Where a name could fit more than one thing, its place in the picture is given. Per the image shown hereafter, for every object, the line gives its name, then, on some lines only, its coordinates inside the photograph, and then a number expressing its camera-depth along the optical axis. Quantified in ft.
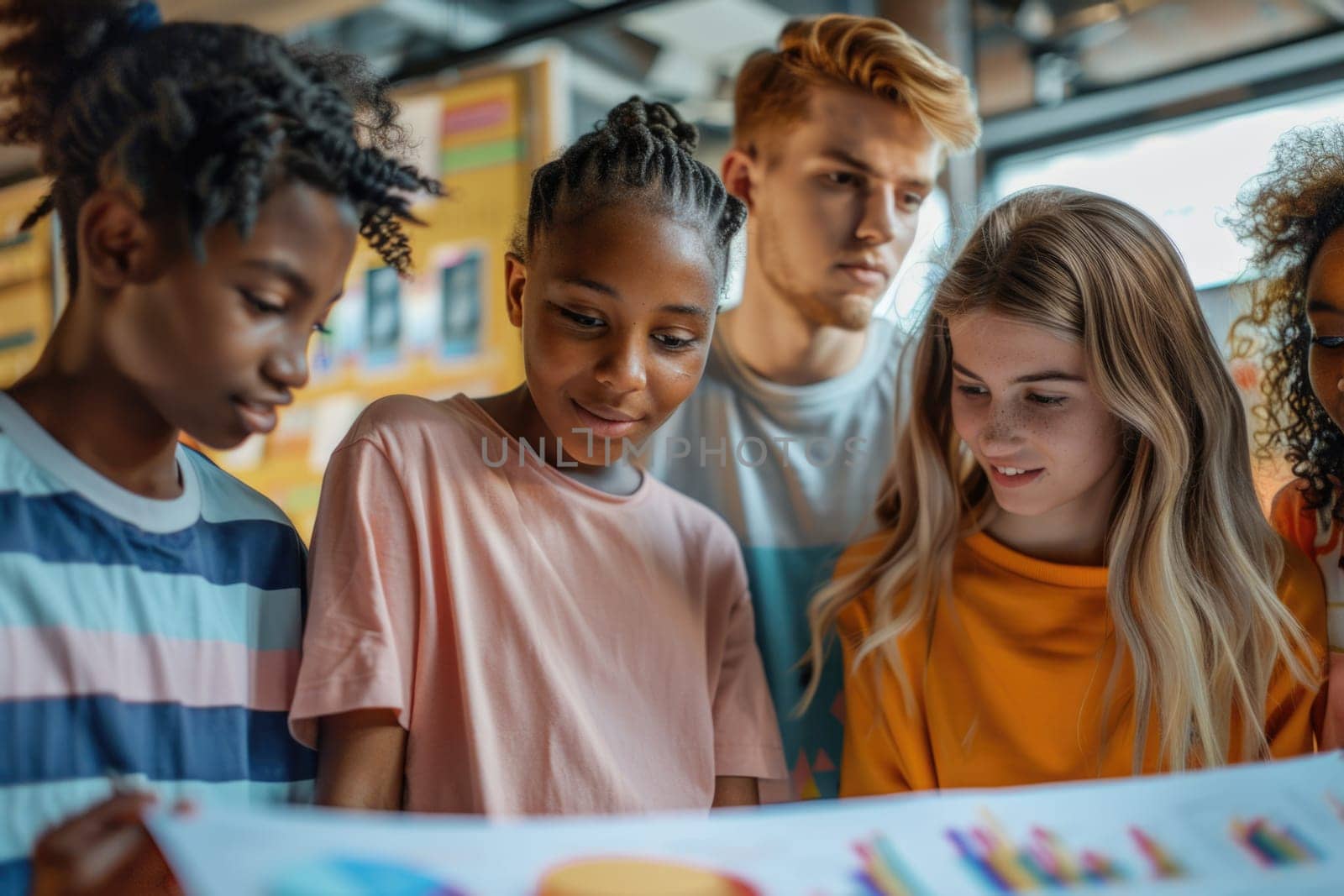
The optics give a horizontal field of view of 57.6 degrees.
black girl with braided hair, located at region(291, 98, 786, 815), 2.77
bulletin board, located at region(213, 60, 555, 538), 4.67
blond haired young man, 3.86
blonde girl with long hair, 3.30
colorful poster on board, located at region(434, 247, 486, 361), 5.03
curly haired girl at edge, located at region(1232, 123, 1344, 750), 3.31
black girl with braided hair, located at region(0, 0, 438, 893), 2.31
